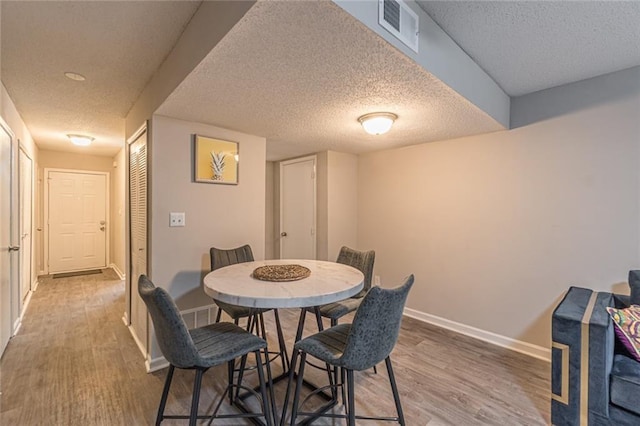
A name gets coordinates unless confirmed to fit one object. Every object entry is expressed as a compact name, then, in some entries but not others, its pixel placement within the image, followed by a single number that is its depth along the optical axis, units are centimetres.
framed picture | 257
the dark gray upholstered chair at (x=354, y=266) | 223
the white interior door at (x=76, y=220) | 543
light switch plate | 244
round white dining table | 147
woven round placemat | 184
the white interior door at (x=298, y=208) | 416
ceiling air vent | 131
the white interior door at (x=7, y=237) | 244
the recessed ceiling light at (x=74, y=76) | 229
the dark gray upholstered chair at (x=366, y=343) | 135
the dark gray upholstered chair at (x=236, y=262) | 211
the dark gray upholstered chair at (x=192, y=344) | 134
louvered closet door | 254
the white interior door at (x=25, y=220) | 337
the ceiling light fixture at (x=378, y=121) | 232
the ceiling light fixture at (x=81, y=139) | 416
